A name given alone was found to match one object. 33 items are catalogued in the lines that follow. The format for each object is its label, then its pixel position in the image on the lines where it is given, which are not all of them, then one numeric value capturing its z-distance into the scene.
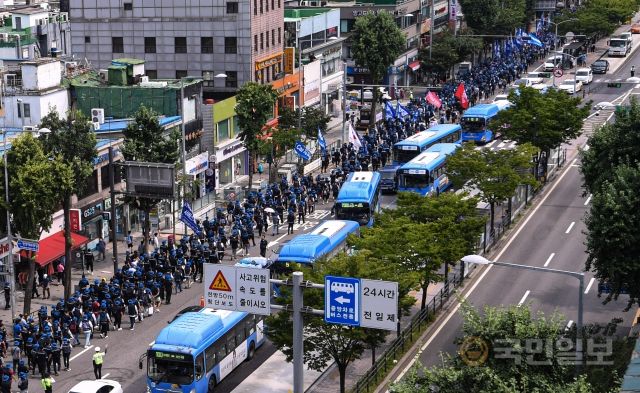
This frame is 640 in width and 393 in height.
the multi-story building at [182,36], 84.94
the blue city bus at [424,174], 68.75
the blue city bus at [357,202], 60.97
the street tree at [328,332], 38.81
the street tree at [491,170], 61.59
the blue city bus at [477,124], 87.50
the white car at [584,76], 117.26
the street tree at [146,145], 58.22
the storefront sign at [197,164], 71.75
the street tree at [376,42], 99.62
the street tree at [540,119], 72.38
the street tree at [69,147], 50.91
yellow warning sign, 28.45
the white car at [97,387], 38.88
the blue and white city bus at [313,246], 49.38
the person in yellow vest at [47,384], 40.59
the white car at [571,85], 105.50
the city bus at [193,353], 39.75
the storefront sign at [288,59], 92.31
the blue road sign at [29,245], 47.72
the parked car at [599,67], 126.88
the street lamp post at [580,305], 30.61
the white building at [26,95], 66.75
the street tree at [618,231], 41.53
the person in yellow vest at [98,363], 42.25
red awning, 54.75
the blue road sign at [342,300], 26.75
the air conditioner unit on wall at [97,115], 67.56
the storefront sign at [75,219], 56.53
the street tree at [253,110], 73.94
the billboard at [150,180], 56.16
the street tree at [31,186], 48.31
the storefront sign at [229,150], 77.38
